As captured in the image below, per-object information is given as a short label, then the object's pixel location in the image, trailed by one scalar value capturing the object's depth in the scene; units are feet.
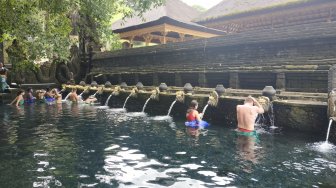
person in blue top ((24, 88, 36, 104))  67.00
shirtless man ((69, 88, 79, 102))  69.79
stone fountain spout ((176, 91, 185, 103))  44.29
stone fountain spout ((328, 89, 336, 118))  27.35
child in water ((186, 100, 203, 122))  36.60
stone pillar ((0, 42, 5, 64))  81.29
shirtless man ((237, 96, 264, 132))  30.60
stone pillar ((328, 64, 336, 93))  33.96
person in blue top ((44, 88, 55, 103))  68.27
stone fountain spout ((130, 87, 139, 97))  55.16
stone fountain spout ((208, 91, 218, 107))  39.10
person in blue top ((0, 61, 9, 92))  67.36
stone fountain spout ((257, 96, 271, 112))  33.12
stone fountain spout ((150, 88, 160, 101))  49.52
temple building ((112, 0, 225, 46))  69.12
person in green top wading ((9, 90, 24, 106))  62.55
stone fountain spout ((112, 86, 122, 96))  61.09
